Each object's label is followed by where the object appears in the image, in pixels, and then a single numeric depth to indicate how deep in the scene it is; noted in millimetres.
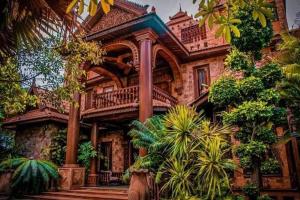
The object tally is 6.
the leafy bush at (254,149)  6465
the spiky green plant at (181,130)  6887
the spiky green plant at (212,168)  6049
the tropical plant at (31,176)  9984
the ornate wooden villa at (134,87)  10094
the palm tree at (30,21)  1959
